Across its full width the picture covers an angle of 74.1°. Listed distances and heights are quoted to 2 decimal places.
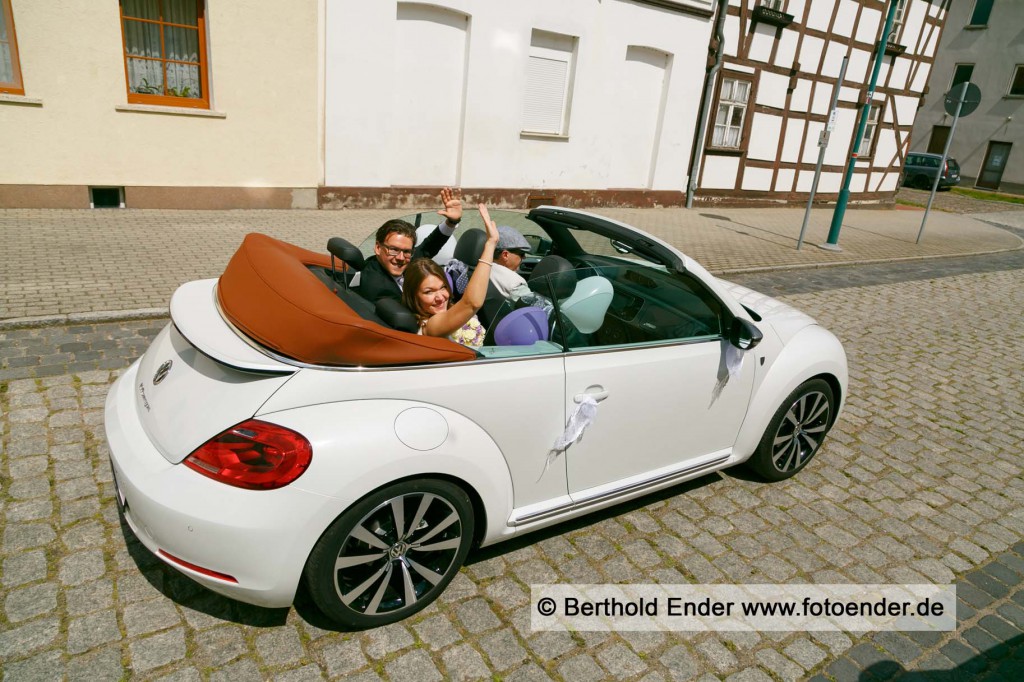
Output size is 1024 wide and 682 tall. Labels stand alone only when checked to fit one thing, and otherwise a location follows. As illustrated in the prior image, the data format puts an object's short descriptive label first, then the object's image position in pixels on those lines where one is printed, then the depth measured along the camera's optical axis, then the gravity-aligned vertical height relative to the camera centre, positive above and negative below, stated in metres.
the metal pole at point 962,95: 12.48 +0.85
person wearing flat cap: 4.06 -0.86
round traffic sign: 12.48 +0.82
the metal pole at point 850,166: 11.23 -0.56
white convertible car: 2.43 -1.28
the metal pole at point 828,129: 11.23 +0.02
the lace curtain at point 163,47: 9.73 +0.17
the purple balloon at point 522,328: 3.13 -1.01
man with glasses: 3.87 -0.93
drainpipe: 15.70 +0.41
